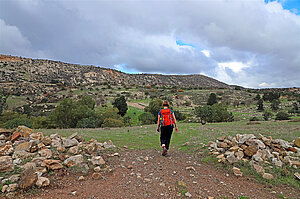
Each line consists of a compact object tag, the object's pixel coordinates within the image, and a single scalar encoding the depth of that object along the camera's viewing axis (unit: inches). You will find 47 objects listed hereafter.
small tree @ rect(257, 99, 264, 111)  1765.5
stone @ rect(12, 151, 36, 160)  202.8
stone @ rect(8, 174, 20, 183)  159.6
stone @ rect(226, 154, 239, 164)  231.6
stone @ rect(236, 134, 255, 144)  265.0
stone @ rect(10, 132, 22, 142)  247.4
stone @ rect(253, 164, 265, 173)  205.7
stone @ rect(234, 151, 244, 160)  237.8
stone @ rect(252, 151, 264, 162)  227.1
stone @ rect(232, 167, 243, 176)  206.0
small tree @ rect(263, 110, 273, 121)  1210.6
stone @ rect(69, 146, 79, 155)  236.4
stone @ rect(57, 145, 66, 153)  235.7
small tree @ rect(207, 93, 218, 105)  2099.7
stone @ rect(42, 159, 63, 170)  192.1
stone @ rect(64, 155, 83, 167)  204.5
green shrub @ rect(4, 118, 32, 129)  741.1
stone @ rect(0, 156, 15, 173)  174.8
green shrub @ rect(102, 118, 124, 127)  1006.4
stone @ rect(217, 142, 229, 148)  273.6
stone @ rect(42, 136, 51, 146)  244.7
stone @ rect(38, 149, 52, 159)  213.5
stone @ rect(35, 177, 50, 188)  160.2
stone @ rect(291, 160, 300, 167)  219.9
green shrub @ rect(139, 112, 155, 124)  1240.8
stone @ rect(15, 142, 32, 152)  221.8
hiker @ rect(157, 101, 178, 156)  262.4
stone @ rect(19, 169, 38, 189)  153.6
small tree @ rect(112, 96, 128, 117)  1727.4
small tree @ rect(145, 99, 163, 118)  1464.1
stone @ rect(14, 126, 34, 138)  263.1
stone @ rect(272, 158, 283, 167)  220.0
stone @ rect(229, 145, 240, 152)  252.1
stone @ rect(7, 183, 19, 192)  149.1
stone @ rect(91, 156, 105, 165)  219.8
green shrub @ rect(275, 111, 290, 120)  1090.6
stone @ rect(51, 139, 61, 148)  245.3
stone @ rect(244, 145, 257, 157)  238.5
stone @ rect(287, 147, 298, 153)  257.4
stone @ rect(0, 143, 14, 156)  206.9
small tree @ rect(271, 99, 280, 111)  1739.7
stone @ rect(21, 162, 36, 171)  183.1
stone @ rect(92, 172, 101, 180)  186.5
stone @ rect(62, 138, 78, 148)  251.6
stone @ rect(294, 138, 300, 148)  271.2
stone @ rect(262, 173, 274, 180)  194.0
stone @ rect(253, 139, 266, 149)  251.0
